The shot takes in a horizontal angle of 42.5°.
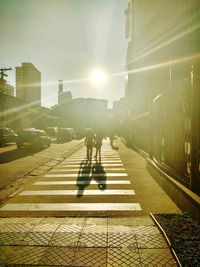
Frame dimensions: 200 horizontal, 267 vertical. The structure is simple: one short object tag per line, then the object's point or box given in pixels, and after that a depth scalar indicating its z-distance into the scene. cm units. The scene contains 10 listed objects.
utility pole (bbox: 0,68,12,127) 4005
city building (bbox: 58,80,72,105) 12288
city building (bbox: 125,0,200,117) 1328
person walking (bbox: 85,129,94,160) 1544
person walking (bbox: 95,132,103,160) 1548
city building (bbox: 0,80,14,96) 4477
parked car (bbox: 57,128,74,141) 3703
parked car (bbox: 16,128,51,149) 2103
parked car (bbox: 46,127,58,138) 4066
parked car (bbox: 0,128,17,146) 2514
